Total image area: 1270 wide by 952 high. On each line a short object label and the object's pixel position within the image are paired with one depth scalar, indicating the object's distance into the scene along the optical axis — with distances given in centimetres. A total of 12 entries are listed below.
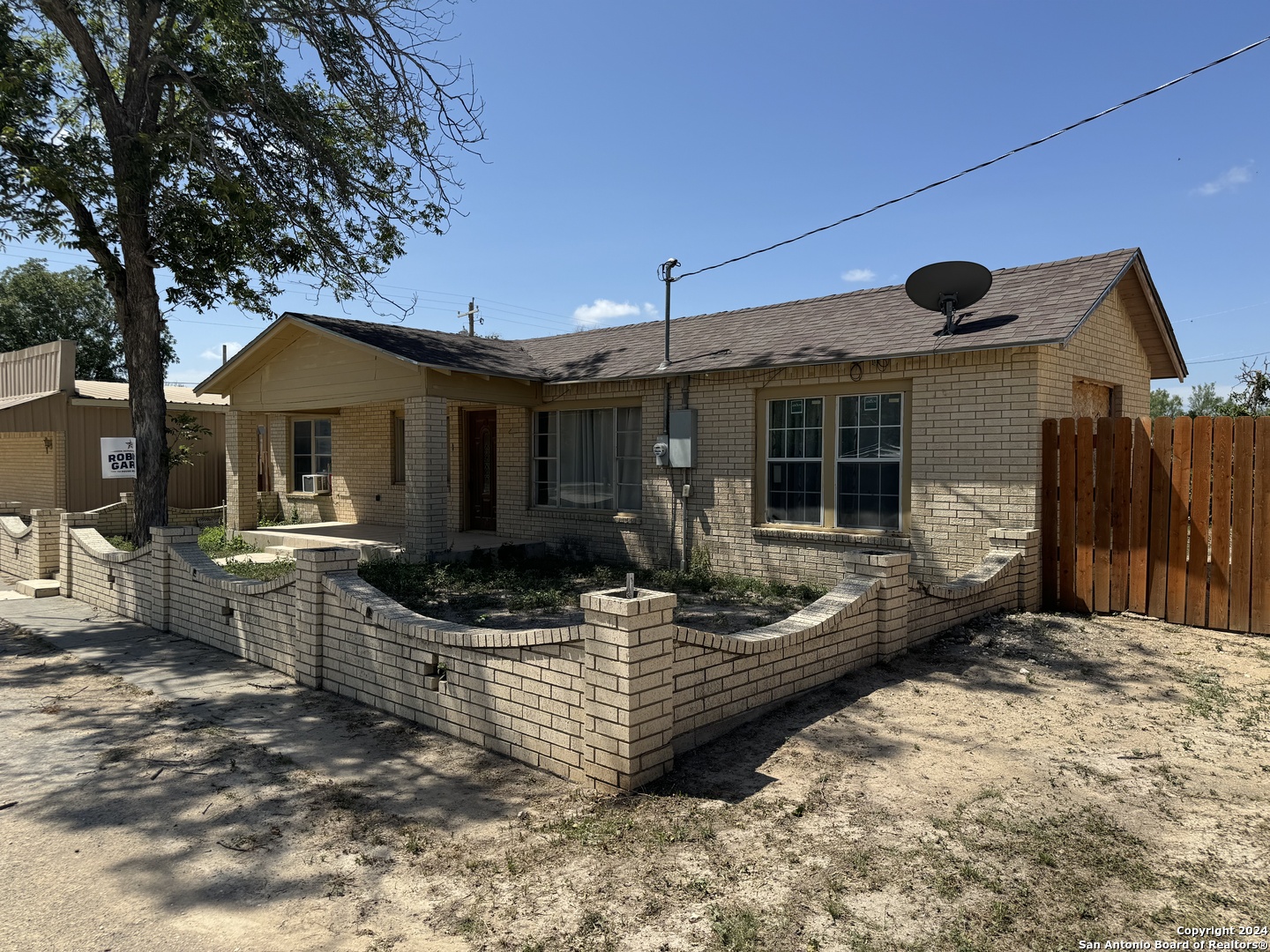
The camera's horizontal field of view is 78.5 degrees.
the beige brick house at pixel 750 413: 905
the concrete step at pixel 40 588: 1085
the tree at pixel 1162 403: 5566
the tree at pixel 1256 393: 1983
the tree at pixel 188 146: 1037
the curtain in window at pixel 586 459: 1299
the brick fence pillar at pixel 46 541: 1155
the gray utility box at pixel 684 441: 1145
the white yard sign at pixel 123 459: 1145
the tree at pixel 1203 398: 4650
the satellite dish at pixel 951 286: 925
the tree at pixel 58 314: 3478
